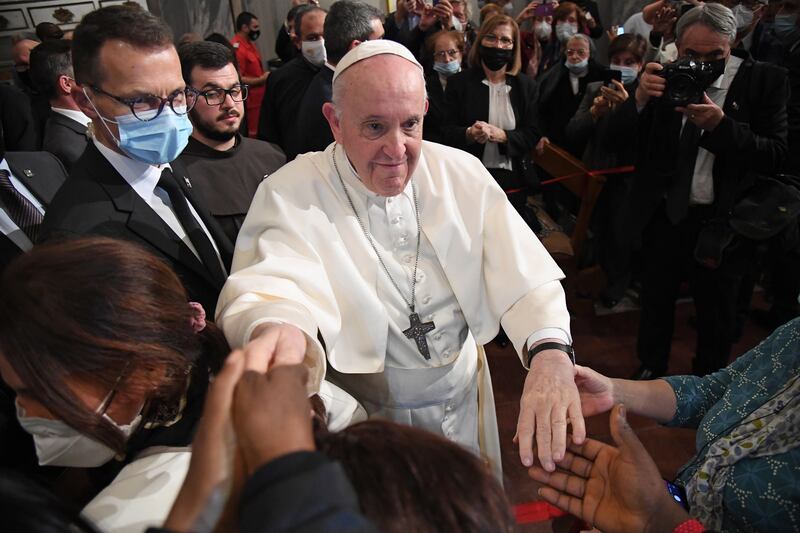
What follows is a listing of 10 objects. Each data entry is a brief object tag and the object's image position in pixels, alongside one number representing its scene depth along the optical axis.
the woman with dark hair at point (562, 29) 5.50
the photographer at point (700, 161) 2.74
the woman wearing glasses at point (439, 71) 4.15
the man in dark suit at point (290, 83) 3.92
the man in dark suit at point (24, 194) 2.12
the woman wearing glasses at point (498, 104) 3.91
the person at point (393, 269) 1.58
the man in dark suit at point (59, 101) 3.02
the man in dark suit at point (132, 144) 1.82
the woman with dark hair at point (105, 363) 1.10
